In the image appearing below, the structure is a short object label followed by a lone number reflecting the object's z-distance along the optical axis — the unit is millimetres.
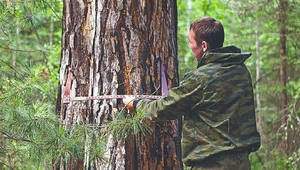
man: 6161
